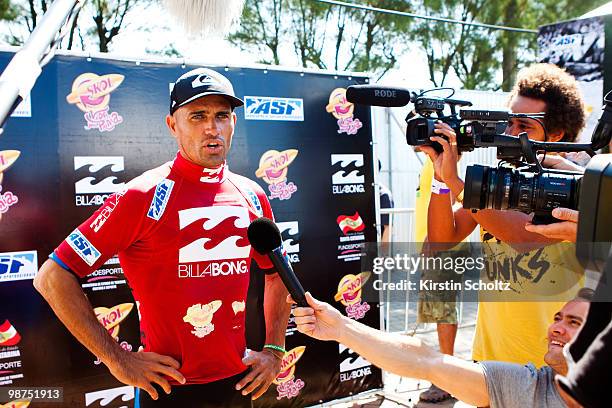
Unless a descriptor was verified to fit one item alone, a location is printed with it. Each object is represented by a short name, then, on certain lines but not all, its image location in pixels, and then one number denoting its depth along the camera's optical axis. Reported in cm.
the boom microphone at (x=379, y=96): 194
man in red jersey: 197
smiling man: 165
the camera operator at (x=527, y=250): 222
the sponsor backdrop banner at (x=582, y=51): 533
